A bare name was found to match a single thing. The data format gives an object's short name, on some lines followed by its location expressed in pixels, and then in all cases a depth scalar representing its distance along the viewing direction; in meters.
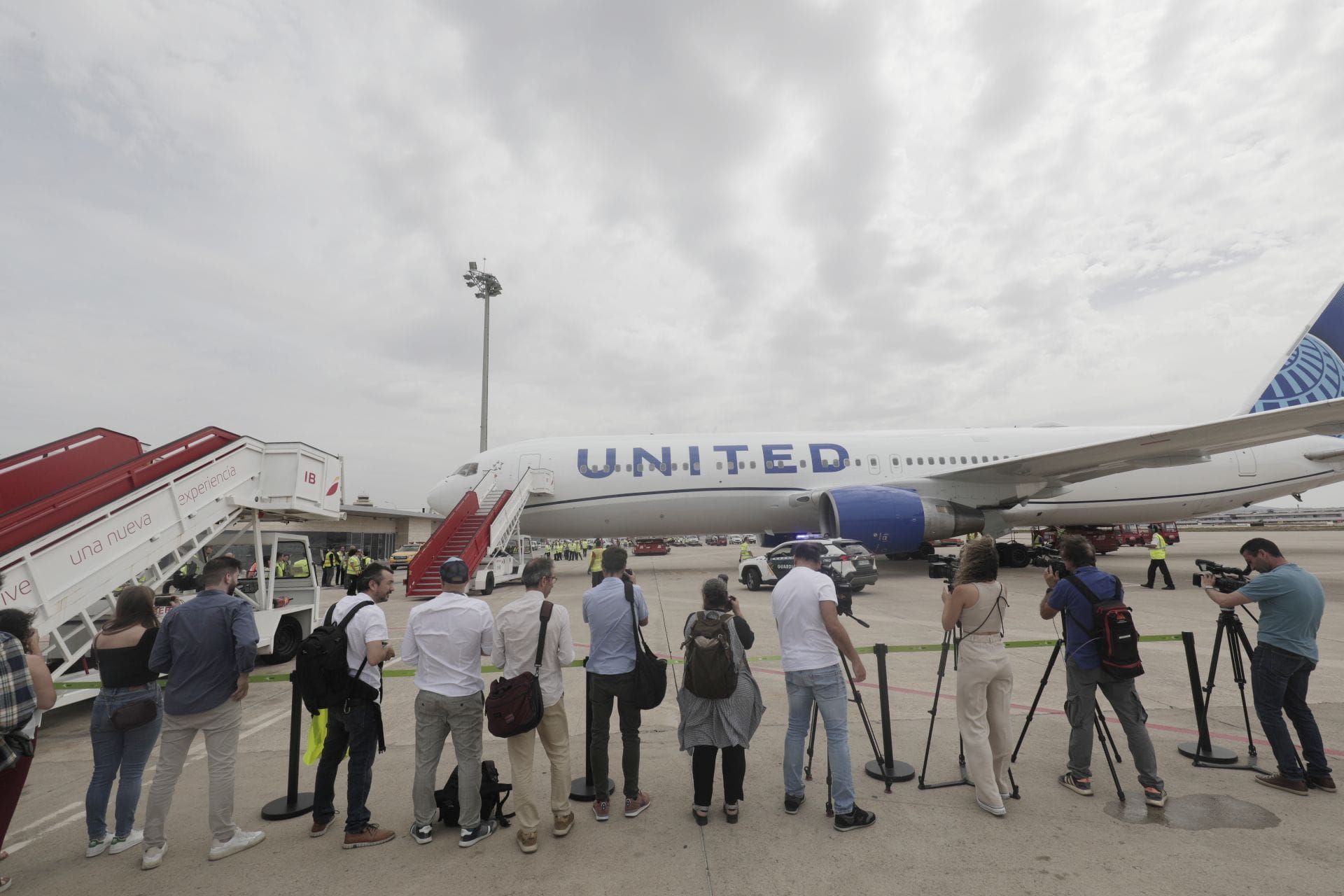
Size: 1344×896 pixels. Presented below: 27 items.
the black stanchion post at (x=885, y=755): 4.18
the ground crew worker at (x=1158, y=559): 13.89
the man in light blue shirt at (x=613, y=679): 3.90
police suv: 13.22
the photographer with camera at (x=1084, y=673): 3.90
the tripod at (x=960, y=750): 4.11
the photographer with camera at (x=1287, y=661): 3.99
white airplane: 17.05
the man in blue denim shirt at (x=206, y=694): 3.58
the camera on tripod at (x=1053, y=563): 4.34
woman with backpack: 3.65
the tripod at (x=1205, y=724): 4.40
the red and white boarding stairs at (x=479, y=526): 14.73
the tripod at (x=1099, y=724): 4.09
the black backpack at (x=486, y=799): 3.84
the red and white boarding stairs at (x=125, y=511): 5.95
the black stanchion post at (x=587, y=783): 4.09
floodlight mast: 31.61
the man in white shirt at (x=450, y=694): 3.66
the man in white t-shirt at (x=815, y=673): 3.70
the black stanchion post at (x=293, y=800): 4.04
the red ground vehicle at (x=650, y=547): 45.69
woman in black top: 3.62
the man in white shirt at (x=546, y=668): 3.66
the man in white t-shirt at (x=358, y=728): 3.65
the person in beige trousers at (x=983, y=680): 3.87
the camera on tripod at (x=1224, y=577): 4.45
